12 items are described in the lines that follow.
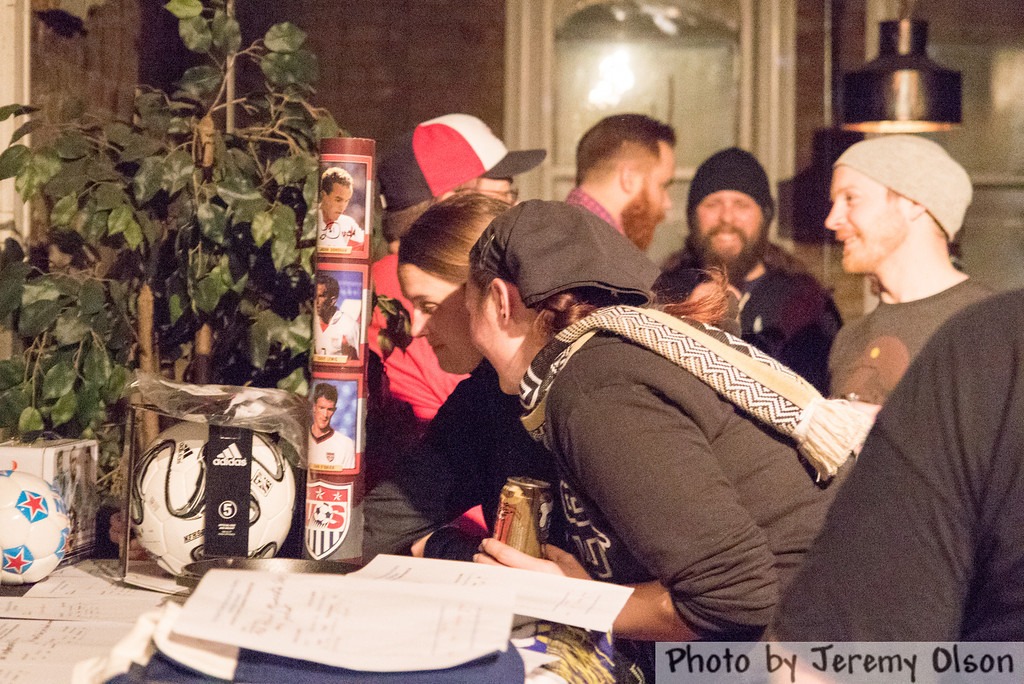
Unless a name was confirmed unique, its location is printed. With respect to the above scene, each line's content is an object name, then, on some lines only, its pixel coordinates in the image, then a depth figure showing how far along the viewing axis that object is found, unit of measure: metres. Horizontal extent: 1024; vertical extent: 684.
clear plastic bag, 3.13
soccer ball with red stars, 3.11
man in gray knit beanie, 4.14
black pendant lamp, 5.33
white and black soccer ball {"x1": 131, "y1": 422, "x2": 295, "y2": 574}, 3.11
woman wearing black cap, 2.77
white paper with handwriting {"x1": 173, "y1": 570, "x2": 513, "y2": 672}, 2.57
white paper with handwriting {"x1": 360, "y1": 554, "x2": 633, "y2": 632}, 2.78
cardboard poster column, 3.11
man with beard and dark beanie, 5.05
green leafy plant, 3.52
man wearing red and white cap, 3.80
